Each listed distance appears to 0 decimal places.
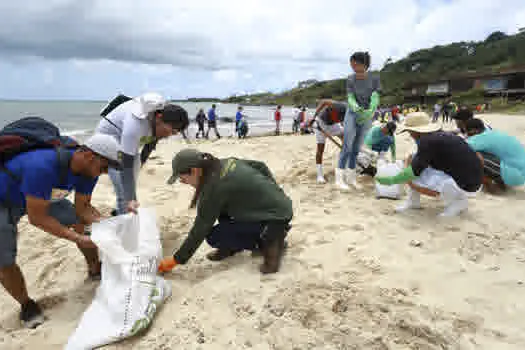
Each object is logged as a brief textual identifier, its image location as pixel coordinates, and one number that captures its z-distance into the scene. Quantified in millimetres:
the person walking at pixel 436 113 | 23589
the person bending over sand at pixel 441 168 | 2967
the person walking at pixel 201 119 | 15398
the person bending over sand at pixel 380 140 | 5328
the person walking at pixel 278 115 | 16850
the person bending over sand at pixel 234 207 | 2088
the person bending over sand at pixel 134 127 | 2498
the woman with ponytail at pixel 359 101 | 4016
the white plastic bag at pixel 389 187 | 3811
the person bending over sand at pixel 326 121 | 4871
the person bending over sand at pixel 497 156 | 3871
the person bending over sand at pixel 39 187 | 1793
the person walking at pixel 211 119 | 15363
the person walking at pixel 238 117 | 14566
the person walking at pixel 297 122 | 17300
